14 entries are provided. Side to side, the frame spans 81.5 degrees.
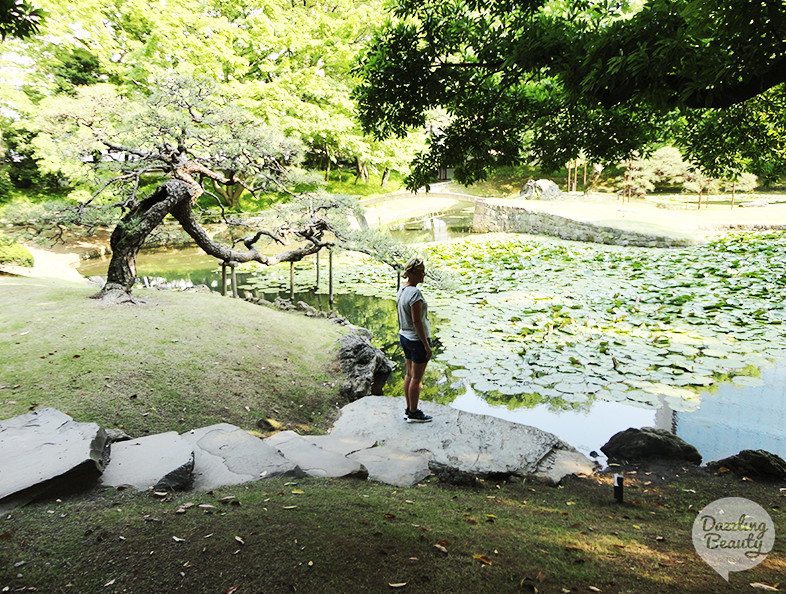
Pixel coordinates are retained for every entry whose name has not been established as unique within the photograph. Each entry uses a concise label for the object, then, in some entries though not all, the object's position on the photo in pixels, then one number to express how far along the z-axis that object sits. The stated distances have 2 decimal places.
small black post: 3.02
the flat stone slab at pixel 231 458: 2.86
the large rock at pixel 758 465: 3.36
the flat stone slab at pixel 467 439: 3.58
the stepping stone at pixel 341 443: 3.81
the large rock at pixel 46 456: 2.33
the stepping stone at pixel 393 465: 3.26
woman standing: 4.04
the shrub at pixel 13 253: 10.29
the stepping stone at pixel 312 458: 3.10
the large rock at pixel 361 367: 5.43
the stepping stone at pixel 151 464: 2.63
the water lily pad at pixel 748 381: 5.18
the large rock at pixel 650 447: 3.88
